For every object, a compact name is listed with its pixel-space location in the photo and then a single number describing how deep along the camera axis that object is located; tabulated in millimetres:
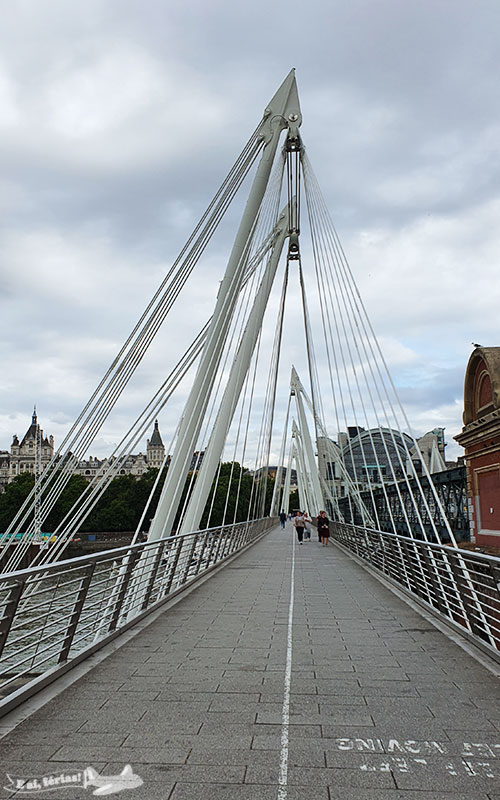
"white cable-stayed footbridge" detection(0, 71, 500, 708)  6090
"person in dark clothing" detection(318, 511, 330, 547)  26359
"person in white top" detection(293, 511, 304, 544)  26597
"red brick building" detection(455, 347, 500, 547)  17688
